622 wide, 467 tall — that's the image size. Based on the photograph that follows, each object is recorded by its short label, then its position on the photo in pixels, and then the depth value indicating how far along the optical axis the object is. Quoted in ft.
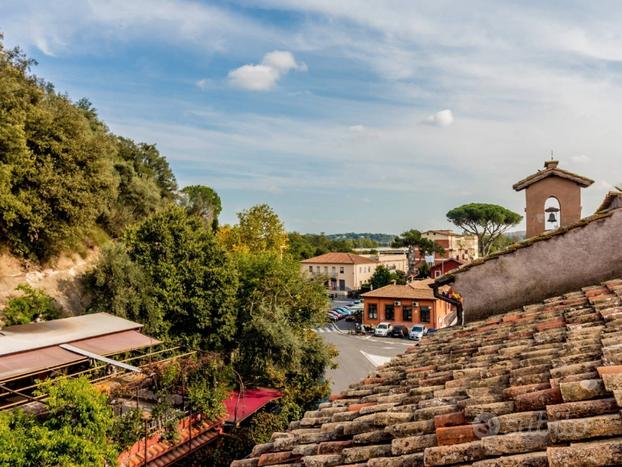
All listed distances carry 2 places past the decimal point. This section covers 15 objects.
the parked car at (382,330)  141.79
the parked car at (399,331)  140.55
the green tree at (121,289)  67.77
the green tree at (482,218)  210.59
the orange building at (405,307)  146.00
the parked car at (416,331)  135.23
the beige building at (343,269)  240.12
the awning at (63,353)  41.07
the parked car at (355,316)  164.97
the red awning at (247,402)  57.82
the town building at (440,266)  197.24
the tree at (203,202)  187.45
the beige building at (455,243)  271.78
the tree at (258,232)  134.92
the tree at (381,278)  202.59
